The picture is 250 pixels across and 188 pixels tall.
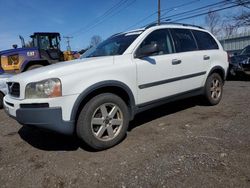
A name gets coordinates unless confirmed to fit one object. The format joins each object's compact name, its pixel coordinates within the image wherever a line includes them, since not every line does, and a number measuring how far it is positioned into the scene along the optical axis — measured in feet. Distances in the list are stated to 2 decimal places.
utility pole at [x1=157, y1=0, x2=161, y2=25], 67.82
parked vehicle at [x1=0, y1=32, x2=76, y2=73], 29.48
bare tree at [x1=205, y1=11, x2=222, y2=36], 132.20
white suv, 8.14
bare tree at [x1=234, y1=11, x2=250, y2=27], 60.58
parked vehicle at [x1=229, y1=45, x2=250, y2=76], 25.07
